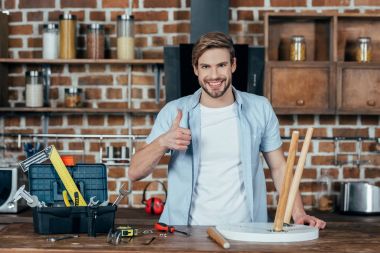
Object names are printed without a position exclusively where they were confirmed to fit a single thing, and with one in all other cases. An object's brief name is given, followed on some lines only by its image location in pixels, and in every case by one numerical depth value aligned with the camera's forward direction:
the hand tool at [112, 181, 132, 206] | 3.19
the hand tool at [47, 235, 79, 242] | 2.94
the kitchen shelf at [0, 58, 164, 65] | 5.41
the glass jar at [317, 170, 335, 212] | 5.59
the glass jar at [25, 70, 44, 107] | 5.47
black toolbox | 3.09
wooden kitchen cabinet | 5.36
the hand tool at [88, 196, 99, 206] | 3.21
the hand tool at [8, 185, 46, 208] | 3.06
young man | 3.66
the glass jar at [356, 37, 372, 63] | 5.44
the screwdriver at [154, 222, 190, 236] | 3.17
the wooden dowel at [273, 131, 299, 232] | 2.91
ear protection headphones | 5.24
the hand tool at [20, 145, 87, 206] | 3.17
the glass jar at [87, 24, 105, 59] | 5.45
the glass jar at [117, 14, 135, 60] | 5.44
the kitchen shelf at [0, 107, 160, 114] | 5.42
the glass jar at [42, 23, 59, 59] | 5.47
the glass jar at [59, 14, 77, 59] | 5.41
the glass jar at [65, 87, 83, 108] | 5.49
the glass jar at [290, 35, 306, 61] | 5.39
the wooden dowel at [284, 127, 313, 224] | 2.97
